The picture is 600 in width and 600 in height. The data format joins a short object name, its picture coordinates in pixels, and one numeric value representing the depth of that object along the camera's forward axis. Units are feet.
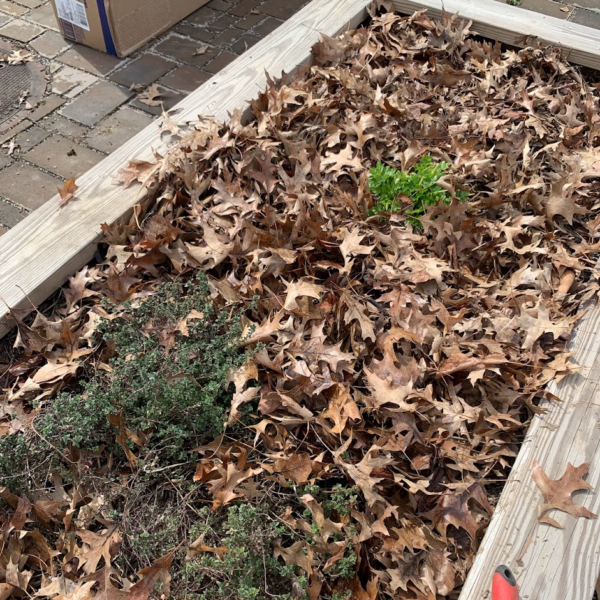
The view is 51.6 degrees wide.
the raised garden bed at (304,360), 6.22
